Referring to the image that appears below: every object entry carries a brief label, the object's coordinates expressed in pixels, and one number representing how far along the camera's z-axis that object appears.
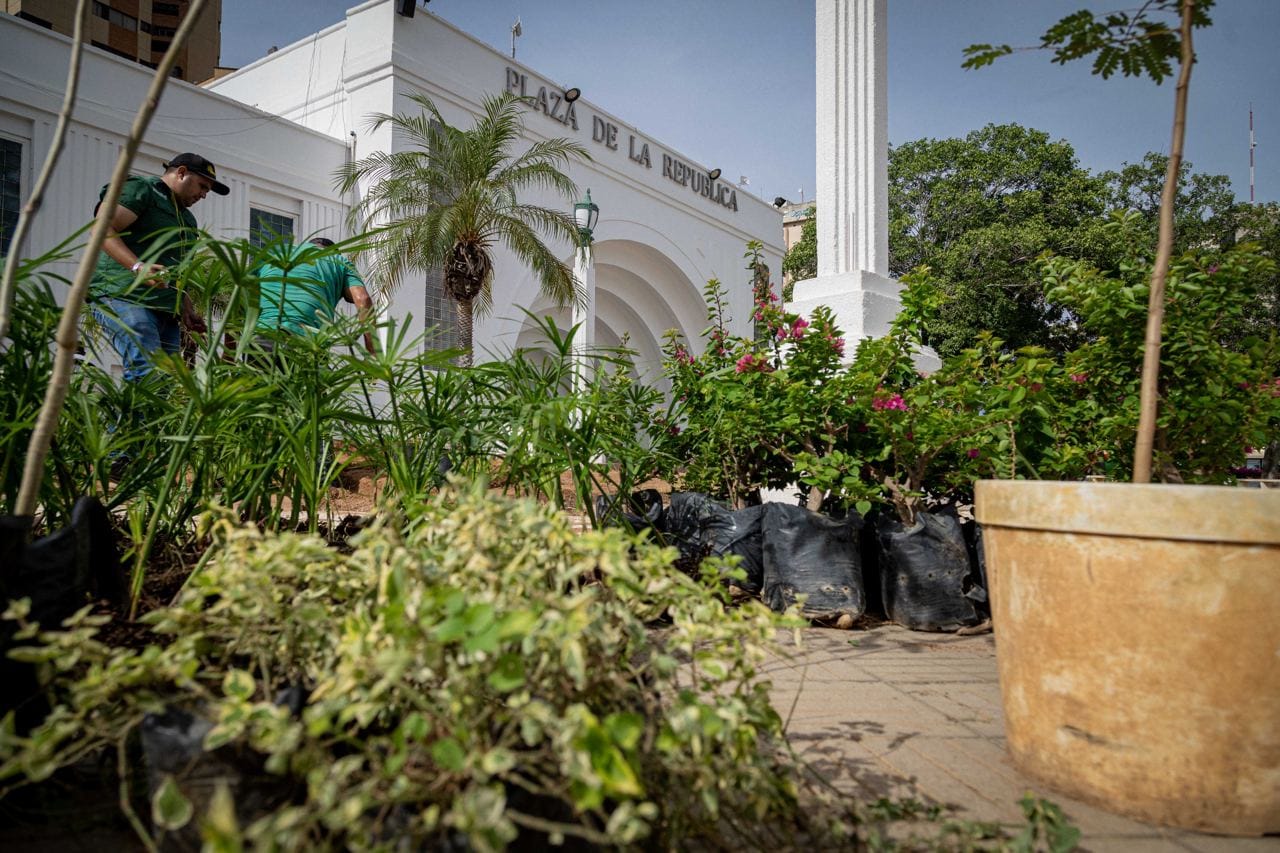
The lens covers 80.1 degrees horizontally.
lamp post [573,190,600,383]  10.47
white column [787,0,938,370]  5.79
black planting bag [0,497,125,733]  1.12
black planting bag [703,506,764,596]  3.19
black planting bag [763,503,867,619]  2.95
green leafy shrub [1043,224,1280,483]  2.54
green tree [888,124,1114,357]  22.19
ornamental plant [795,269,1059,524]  2.88
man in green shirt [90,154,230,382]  3.31
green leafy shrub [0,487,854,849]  0.84
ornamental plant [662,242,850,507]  3.25
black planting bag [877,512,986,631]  2.94
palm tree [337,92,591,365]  10.14
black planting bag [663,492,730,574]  3.31
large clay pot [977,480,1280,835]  1.28
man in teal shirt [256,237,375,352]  3.52
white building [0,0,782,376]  8.48
